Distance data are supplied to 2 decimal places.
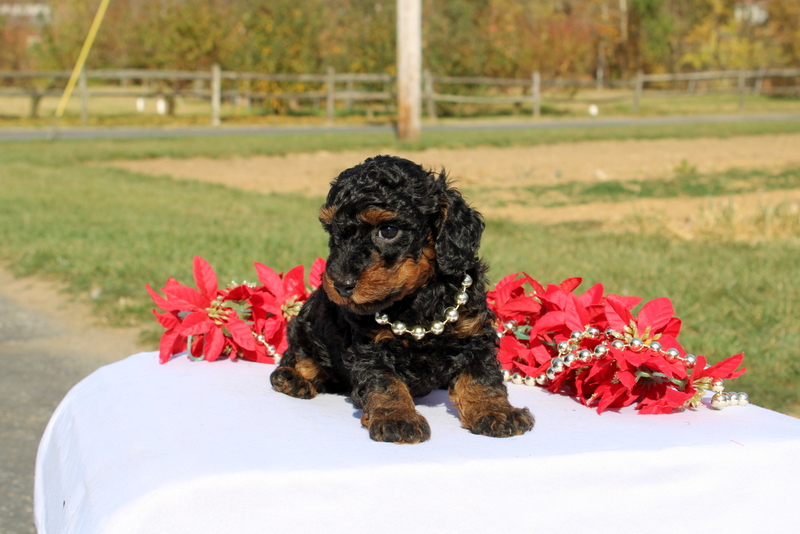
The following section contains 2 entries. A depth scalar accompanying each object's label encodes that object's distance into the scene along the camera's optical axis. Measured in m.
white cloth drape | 2.11
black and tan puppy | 2.39
